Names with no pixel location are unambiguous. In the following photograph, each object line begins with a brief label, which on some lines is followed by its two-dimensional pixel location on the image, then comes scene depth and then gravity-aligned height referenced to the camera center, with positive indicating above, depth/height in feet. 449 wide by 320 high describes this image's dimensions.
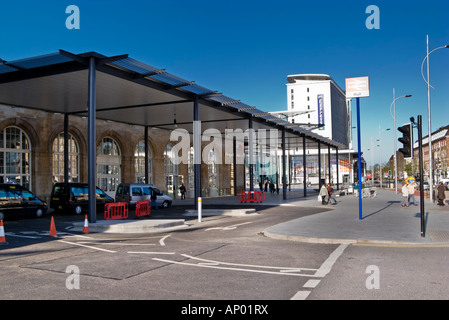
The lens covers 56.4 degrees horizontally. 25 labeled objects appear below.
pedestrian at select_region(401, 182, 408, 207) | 77.16 -4.43
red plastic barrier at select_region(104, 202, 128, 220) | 58.78 -5.79
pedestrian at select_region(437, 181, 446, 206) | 76.15 -4.23
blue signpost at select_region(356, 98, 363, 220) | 50.39 +3.69
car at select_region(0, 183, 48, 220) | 63.10 -4.12
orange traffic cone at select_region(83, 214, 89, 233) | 47.05 -5.89
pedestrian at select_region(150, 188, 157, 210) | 83.63 -4.72
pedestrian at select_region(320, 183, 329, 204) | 87.04 -4.74
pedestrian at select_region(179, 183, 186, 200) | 124.57 -4.65
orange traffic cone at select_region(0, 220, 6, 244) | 37.81 -5.41
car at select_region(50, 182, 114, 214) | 74.84 -3.94
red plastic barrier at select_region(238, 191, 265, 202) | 96.94 -5.48
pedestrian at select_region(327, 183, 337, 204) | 89.10 -4.07
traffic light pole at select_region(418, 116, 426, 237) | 36.07 -0.01
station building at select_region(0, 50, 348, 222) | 56.02 +12.58
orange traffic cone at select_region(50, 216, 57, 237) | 43.16 -5.74
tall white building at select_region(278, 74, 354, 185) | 415.64 +73.53
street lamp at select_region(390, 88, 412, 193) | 147.65 +21.80
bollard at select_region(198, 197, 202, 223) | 56.25 -4.77
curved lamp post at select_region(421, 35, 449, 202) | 89.35 +15.88
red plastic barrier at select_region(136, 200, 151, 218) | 66.13 -5.54
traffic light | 41.27 +3.17
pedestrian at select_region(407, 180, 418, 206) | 76.84 -3.30
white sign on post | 49.16 +10.02
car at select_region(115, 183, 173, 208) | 84.57 -3.68
